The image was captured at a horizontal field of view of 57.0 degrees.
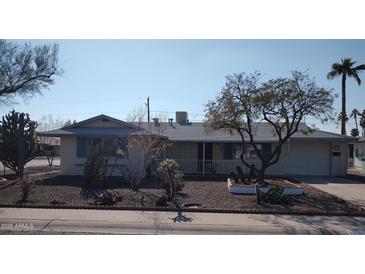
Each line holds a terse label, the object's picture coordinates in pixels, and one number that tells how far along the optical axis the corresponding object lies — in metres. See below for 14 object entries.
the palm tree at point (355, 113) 63.93
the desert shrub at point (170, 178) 11.28
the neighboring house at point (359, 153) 27.27
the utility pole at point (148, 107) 35.22
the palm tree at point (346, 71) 32.66
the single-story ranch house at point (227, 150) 18.94
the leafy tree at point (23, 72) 24.44
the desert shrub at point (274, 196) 10.81
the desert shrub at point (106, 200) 10.22
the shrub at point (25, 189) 10.72
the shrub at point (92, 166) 13.33
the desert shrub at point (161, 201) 10.11
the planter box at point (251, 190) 12.91
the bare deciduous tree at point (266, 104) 13.30
